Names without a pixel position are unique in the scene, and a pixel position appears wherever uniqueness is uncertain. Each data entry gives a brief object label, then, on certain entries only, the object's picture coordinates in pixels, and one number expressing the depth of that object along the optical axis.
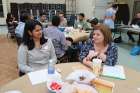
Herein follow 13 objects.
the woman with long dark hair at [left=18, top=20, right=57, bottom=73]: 2.19
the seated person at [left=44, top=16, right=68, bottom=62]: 3.34
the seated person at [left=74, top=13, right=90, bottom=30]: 5.11
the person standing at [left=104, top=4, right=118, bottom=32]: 6.16
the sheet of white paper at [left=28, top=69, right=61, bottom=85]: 1.61
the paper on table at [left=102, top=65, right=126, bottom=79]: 1.76
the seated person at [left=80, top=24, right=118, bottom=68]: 2.07
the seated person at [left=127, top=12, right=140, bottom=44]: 6.36
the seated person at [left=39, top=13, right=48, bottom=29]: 6.67
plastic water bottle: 1.67
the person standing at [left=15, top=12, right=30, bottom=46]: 3.76
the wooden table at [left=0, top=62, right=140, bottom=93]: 1.49
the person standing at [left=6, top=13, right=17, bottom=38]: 7.20
